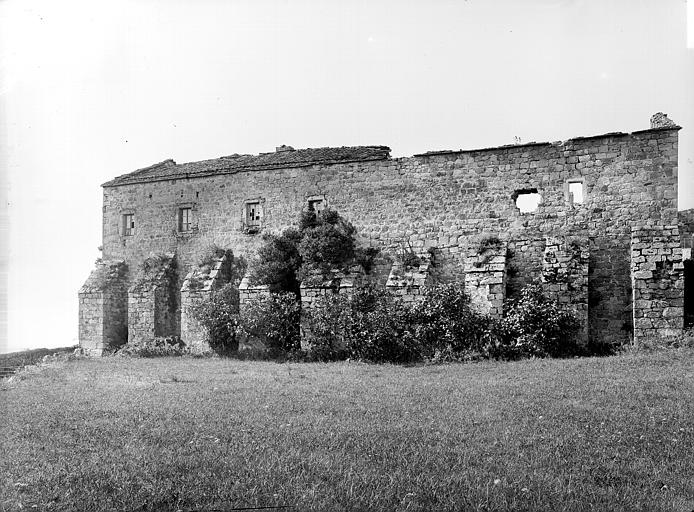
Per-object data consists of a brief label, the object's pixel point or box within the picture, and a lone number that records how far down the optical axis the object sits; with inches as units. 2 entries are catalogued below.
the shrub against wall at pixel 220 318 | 770.2
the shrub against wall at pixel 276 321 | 726.5
